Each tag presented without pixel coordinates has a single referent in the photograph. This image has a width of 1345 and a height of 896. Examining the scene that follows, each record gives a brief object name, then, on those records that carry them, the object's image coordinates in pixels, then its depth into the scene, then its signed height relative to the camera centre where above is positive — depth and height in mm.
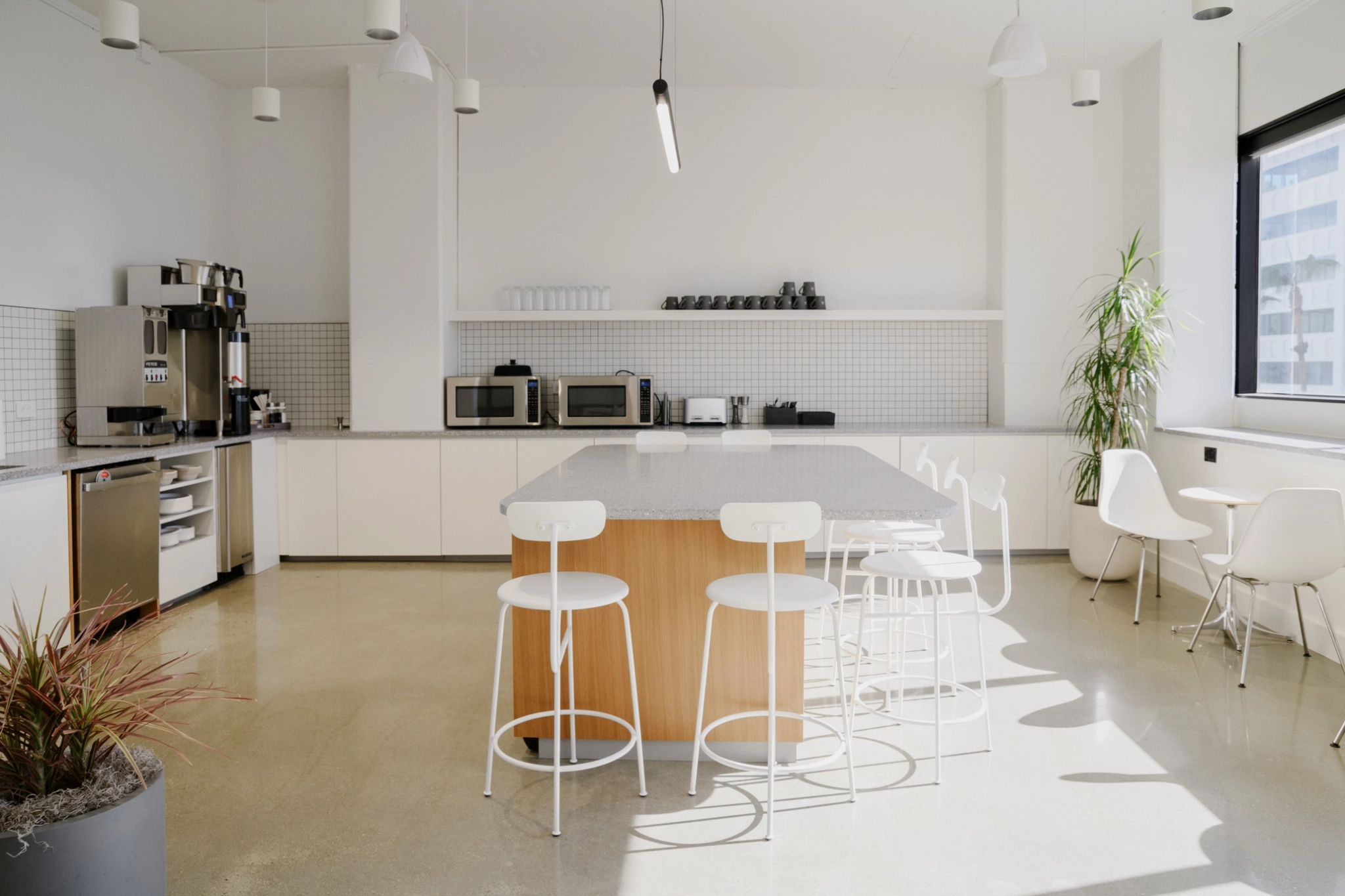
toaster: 6258 -31
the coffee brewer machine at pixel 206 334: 5156 +422
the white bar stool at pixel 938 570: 2746 -494
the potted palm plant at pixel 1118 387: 5234 +117
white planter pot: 5309 -821
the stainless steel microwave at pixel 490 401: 6102 +40
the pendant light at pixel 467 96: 4449 +1512
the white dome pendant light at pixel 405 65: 3686 +1376
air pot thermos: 5504 +120
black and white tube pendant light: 3730 +1208
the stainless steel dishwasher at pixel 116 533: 4020 -582
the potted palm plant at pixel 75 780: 1495 -656
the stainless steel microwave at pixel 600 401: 6152 +41
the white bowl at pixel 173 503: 4762 -503
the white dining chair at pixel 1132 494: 4613 -445
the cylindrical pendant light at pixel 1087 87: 4594 +1600
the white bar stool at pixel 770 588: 2412 -512
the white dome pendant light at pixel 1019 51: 3594 +1393
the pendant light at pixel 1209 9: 3161 +1370
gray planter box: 1475 -746
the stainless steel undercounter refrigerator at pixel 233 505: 5277 -574
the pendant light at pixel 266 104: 4637 +1532
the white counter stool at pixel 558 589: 2432 -518
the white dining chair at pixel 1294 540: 3445 -508
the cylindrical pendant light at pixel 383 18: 3268 +1390
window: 4703 +814
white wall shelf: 6164 +614
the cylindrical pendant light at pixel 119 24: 3541 +1487
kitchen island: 2879 -710
